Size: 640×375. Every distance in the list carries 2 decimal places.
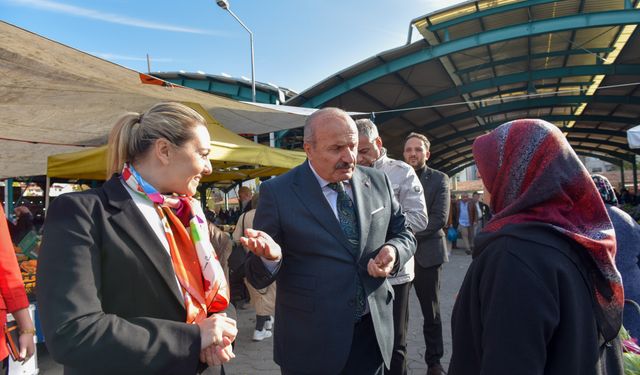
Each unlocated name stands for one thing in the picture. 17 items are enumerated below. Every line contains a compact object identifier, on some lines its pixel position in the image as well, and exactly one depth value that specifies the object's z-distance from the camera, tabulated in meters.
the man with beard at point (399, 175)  3.23
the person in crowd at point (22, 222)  9.02
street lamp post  13.64
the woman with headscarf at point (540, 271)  1.25
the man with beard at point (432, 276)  3.63
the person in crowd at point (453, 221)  14.06
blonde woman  1.23
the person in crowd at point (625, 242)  2.73
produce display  4.22
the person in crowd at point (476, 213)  13.32
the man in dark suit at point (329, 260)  2.04
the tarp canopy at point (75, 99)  3.56
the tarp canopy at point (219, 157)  5.37
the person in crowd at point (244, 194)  8.78
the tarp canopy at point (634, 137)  8.34
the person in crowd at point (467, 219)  13.25
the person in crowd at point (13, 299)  2.25
